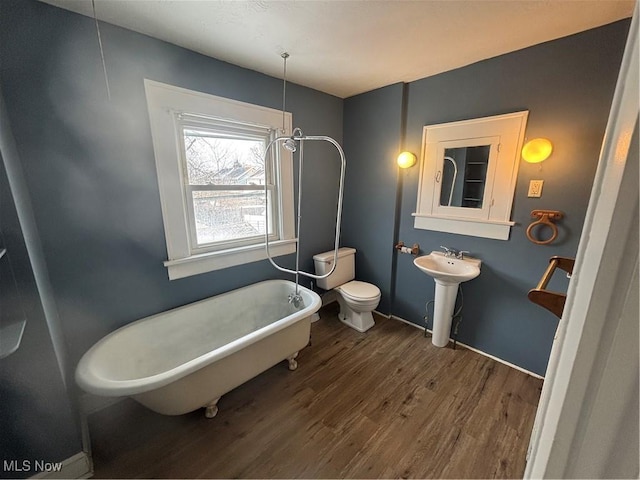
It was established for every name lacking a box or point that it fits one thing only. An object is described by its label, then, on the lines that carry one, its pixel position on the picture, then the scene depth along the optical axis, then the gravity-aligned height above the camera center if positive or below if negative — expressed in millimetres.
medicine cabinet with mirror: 1951 +97
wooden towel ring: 1769 -223
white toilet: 2516 -1032
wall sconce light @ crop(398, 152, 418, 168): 2428 +252
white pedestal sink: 2086 -734
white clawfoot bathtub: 1349 -1061
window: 1807 +52
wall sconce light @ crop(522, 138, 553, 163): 1748 +253
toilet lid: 2512 -1028
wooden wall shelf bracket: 1099 -473
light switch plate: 1834 -6
